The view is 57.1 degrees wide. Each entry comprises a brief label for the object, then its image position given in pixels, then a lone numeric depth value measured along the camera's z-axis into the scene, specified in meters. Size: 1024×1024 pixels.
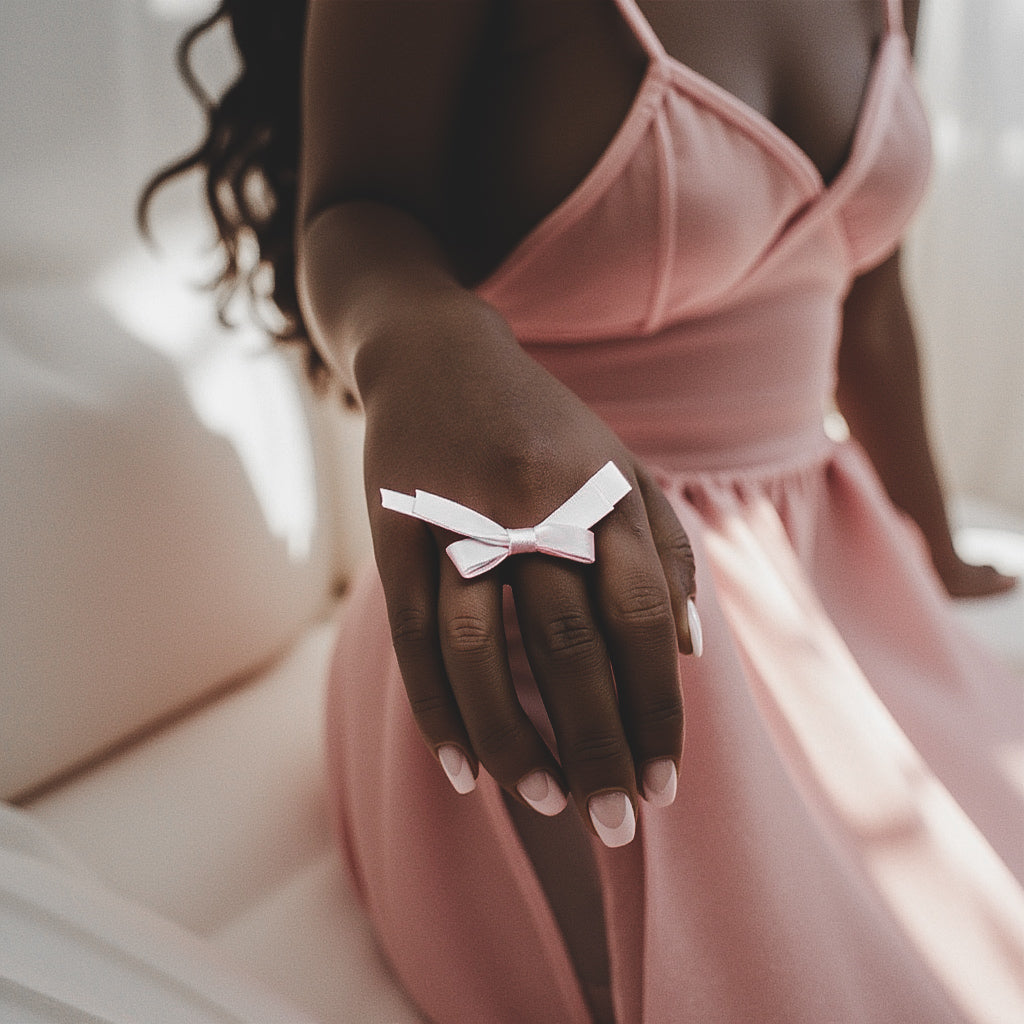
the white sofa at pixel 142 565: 0.66
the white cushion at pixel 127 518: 0.68
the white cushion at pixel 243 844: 0.61
